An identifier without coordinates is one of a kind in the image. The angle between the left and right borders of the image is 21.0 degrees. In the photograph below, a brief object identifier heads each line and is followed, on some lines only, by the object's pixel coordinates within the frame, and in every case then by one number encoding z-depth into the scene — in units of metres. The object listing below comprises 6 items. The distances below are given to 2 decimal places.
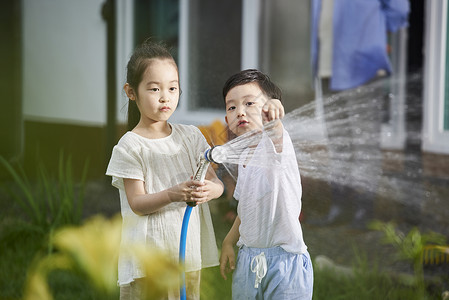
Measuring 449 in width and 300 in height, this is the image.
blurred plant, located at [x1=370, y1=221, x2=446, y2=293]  4.74
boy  3.34
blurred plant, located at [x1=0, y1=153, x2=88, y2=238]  5.88
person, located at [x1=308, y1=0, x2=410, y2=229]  7.32
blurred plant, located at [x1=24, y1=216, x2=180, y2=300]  3.09
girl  3.30
